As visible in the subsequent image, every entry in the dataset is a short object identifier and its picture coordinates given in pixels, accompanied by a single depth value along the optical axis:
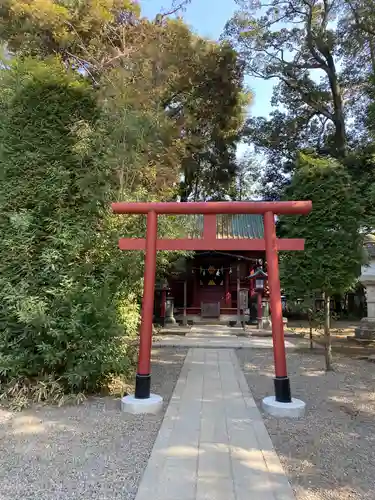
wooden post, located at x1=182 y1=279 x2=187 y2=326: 14.32
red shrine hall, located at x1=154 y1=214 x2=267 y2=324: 14.25
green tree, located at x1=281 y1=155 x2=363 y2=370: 5.85
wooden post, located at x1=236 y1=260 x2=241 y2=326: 14.08
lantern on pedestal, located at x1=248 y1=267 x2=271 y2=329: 12.84
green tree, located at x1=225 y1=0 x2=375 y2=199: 16.19
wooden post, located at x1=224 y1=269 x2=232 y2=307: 15.15
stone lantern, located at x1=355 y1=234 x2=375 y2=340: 9.22
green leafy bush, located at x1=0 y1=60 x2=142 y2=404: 4.31
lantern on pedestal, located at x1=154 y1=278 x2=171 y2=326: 13.58
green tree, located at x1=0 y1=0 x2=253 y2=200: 8.40
